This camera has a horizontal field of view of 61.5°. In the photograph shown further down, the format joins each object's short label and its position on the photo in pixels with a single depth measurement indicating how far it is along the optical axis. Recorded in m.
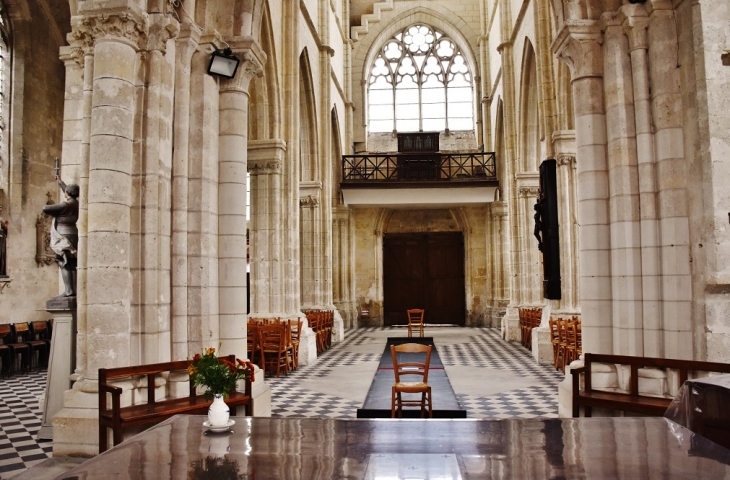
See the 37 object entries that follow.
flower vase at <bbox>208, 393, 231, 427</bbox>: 3.33
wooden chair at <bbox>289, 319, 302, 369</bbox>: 12.15
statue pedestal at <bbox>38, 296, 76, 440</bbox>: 6.52
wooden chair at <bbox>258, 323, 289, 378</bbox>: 11.16
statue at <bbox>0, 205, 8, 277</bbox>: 12.59
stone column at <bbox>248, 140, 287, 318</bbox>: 12.84
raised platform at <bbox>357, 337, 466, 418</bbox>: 6.75
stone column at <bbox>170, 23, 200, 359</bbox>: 6.39
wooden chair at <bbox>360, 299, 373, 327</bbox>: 24.08
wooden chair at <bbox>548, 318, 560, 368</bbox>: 11.33
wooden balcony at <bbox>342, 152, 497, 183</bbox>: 22.02
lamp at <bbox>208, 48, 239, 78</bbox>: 6.88
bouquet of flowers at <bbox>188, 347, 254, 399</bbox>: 4.36
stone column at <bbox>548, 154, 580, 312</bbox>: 11.88
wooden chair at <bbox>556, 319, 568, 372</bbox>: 10.48
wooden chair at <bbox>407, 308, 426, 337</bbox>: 21.64
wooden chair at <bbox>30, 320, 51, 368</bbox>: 12.92
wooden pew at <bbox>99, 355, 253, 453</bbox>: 5.15
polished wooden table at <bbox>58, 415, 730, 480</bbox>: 2.58
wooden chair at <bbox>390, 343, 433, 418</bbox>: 6.57
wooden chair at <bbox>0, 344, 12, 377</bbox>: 11.70
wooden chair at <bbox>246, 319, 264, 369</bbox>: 10.93
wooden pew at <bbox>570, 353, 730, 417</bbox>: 5.58
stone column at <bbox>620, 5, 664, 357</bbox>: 6.21
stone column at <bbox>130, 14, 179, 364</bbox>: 5.98
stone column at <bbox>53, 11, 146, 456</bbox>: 5.69
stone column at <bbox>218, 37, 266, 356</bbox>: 7.11
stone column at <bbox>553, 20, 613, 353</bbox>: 6.66
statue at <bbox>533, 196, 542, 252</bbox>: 9.65
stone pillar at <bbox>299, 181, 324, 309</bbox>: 17.19
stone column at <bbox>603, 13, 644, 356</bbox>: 6.35
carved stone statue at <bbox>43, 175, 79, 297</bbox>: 6.43
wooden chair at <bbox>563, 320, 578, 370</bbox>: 10.05
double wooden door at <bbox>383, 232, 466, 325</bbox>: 24.59
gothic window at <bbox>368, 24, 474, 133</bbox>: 25.77
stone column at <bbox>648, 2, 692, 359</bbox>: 6.02
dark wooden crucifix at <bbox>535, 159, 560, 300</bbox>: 8.85
